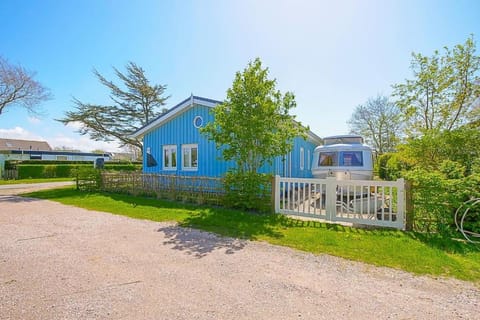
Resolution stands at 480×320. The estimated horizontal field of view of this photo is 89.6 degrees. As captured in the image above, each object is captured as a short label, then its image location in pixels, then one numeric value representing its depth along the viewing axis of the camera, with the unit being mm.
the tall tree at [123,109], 24000
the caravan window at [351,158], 10789
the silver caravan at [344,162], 10531
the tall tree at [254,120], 7973
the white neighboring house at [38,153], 36875
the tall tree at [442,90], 9945
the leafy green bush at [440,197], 5254
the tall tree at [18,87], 21203
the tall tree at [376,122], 26969
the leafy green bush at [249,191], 7809
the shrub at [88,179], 13484
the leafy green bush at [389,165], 11491
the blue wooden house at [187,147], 11539
